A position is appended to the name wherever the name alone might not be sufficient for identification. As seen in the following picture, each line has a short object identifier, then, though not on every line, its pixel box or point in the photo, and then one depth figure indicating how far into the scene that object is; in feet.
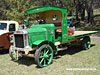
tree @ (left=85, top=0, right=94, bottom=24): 41.68
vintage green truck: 11.68
